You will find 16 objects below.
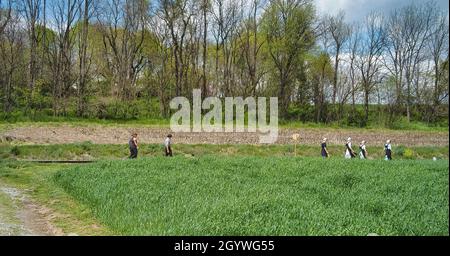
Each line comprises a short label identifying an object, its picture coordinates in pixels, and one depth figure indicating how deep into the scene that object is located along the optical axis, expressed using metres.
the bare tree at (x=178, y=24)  49.22
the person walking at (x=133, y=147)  23.94
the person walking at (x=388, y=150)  29.42
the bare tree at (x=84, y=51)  47.28
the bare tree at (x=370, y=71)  54.41
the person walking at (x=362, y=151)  28.69
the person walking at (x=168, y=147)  25.55
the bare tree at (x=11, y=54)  42.61
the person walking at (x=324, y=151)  27.33
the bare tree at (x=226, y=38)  53.38
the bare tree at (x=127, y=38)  50.81
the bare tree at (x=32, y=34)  45.06
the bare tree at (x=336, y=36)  54.31
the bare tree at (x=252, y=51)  53.00
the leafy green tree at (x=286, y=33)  49.16
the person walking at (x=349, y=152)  27.77
